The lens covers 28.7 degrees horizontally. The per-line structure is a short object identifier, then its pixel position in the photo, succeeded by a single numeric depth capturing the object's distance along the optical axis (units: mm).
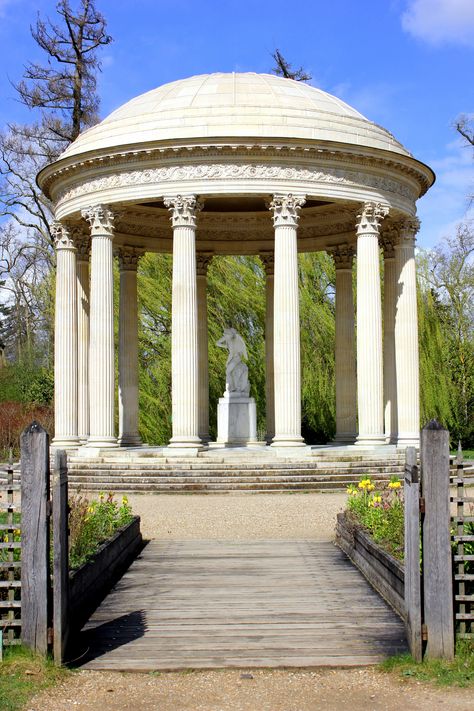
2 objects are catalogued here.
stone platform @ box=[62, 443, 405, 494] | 40125
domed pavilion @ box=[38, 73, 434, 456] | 45125
